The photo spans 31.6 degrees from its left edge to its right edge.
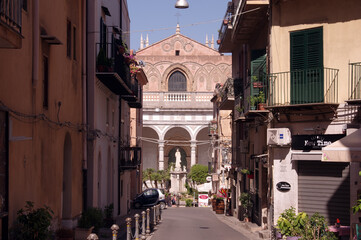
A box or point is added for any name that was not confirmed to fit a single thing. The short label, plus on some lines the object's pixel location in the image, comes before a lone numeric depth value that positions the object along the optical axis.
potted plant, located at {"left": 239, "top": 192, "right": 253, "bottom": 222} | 25.80
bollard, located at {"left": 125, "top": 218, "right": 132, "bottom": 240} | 15.77
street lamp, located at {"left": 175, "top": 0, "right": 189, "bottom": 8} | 23.20
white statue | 59.34
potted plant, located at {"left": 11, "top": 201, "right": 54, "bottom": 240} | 11.27
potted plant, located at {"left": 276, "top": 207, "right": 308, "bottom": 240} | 14.68
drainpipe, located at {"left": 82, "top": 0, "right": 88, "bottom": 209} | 18.53
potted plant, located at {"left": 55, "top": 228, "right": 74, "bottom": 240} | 14.61
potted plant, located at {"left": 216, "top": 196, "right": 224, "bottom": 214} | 36.72
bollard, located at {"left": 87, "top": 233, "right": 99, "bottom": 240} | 10.37
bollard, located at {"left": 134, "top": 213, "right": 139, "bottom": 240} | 17.46
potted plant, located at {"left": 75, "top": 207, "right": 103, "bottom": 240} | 16.22
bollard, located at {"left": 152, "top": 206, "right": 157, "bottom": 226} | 24.30
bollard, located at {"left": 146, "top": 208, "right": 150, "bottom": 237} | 20.88
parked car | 40.94
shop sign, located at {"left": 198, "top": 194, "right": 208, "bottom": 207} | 48.81
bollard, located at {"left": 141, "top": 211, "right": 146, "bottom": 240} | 19.85
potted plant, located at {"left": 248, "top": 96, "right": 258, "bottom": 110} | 19.86
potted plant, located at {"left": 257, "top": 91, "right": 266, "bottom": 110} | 19.47
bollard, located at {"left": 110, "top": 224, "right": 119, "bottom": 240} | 12.98
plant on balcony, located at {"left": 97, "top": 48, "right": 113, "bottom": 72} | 20.23
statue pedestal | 58.56
